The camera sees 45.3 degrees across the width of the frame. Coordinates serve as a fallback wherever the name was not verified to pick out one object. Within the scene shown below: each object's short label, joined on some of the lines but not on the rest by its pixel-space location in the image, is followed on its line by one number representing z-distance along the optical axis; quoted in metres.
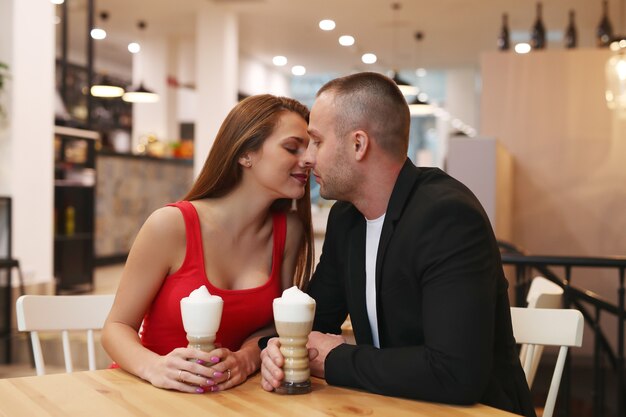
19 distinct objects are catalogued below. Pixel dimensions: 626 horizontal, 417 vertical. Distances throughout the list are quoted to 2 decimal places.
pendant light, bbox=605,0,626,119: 5.41
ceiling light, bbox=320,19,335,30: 11.05
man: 1.38
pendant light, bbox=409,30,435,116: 11.91
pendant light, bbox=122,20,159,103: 9.90
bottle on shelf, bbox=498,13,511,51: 8.43
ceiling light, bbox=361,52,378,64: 13.80
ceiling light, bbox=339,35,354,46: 12.20
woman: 1.79
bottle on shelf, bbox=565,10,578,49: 8.67
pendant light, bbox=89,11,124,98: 9.70
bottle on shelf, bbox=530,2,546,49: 8.49
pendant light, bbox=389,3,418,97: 10.07
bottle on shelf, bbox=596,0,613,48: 8.56
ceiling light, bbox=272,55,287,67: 14.11
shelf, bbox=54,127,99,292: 6.97
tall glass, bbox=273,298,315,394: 1.36
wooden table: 1.29
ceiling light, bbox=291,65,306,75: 15.21
